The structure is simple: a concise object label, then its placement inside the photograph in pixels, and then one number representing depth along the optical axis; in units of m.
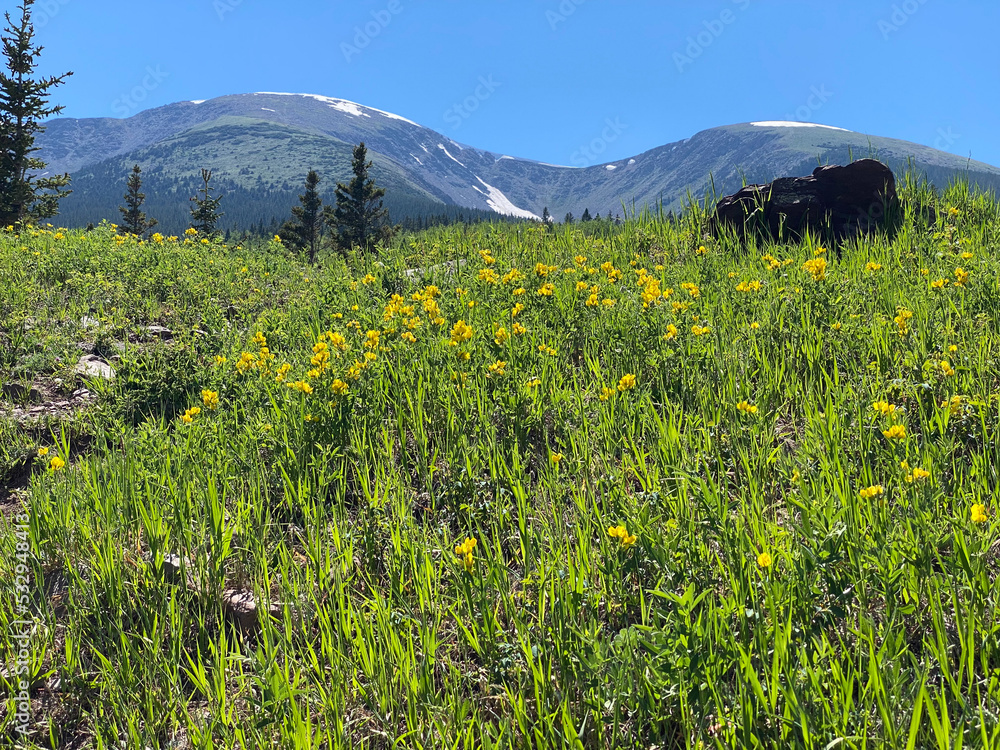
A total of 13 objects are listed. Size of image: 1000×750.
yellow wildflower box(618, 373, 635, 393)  3.91
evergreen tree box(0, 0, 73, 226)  36.47
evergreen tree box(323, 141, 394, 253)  56.22
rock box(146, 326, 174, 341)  7.12
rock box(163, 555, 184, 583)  3.12
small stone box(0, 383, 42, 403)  5.39
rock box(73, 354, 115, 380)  5.81
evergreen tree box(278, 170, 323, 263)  64.56
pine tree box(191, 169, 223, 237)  60.76
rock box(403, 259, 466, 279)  8.23
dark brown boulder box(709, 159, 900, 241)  8.42
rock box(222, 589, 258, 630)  2.94
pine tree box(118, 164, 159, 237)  67.38
